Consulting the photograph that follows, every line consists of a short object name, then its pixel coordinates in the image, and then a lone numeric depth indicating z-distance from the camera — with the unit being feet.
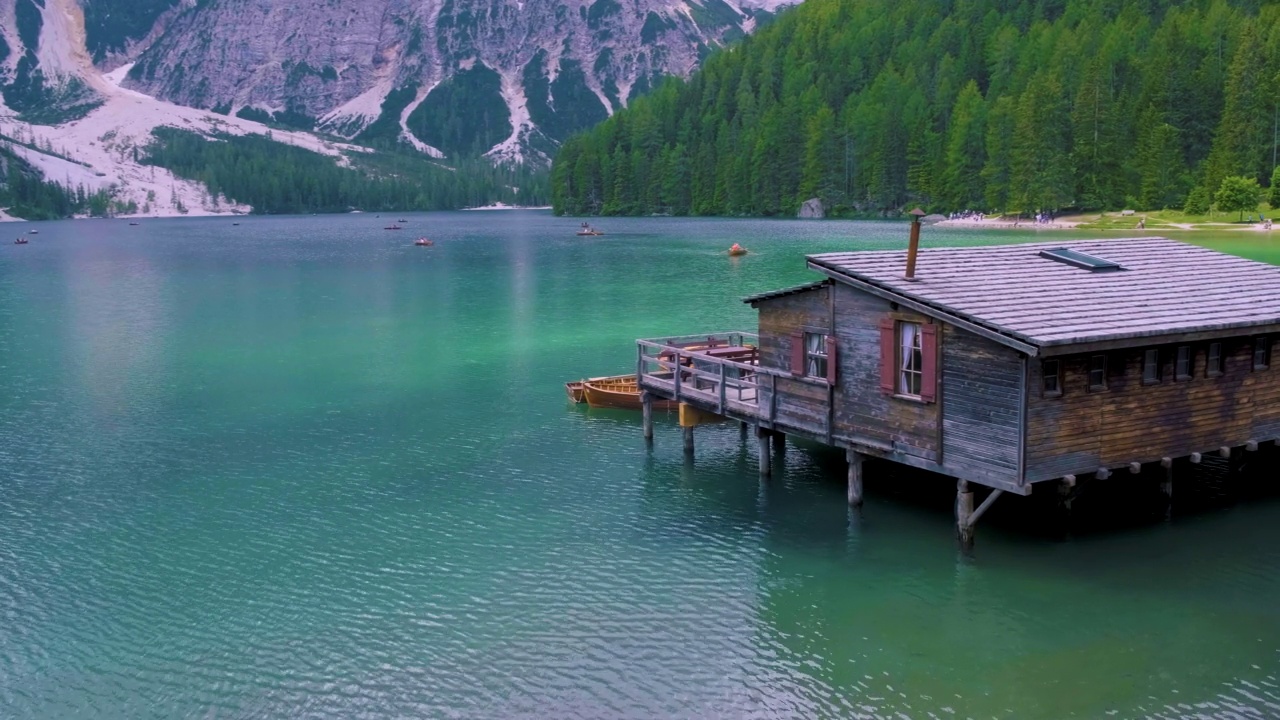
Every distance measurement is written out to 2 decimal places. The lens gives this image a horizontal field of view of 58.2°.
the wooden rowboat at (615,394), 138.31
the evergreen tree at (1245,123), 449.89
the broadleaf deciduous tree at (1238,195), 415.64
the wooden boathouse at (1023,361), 79.30
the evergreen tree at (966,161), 578.66
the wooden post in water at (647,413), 123.03
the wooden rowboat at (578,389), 144.56
